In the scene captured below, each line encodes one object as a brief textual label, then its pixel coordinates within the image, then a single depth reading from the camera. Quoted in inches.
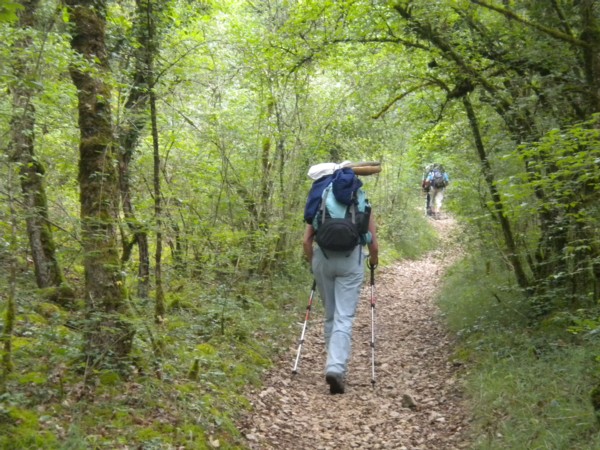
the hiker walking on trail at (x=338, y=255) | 231.0
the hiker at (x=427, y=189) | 845.2
